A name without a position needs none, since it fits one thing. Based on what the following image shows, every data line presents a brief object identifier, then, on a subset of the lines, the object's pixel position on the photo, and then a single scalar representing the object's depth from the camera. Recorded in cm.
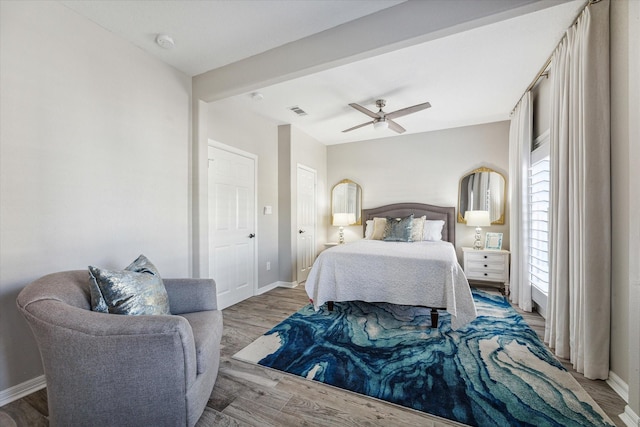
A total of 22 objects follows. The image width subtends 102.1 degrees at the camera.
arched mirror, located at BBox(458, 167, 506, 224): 438
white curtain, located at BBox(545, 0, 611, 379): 181
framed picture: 417
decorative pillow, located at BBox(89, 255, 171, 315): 151
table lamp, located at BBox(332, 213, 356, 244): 516
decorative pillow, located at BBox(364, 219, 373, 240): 491
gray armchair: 123
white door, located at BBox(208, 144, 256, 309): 330
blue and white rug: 160
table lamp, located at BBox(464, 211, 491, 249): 415
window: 281
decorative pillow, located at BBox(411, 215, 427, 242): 426
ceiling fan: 309
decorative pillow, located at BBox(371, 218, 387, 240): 457
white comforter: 259
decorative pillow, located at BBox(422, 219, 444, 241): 442
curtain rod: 192
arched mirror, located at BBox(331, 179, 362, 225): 540
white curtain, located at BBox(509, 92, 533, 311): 325
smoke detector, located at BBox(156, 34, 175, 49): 226
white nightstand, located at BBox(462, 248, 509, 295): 388
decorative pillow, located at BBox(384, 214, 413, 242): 422
